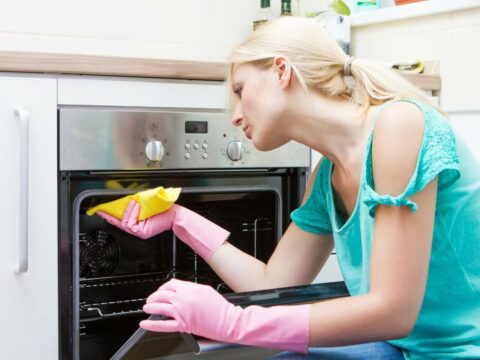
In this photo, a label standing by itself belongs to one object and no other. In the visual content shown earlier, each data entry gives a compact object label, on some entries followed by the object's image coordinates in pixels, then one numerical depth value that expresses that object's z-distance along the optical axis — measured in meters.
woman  0.99
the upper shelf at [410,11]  1.91
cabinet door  1.30
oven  1.37
